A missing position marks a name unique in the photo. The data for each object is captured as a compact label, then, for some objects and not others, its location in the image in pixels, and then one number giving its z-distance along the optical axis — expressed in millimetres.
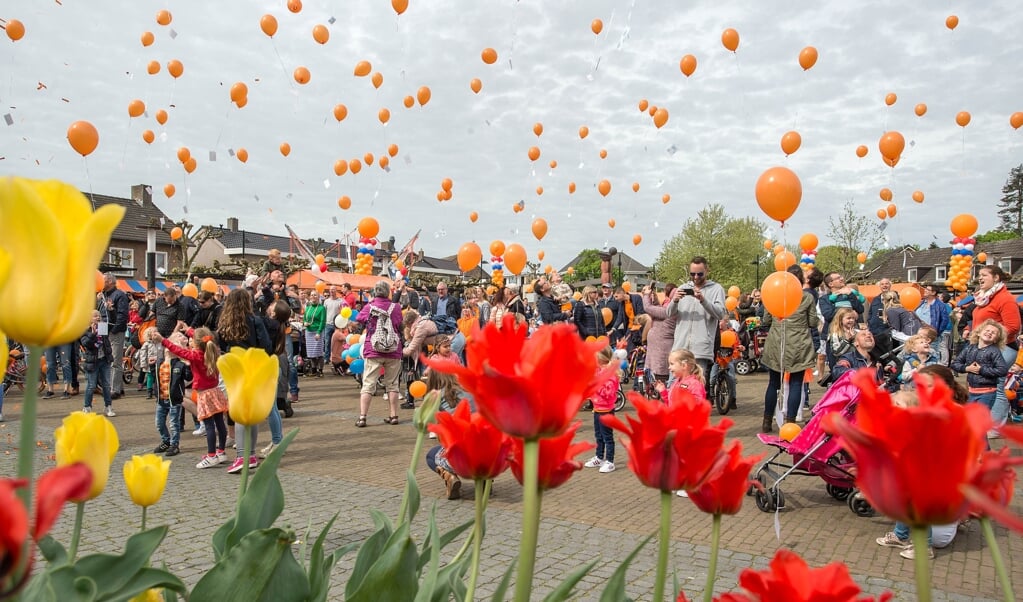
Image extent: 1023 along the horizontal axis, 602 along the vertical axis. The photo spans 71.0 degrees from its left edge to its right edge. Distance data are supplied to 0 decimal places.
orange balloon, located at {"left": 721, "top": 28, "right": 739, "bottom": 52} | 10578
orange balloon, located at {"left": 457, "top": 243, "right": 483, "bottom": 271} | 15383
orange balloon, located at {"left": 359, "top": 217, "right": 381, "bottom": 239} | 17730
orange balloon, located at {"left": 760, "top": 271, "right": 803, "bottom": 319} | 7301
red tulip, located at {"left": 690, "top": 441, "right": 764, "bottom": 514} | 1061
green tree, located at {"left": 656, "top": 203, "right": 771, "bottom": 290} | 47656
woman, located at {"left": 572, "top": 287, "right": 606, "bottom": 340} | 10883
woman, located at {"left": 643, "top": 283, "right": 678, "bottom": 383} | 8758
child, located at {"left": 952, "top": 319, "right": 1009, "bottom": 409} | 7617
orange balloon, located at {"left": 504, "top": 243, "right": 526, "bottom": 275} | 14266
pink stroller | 5078
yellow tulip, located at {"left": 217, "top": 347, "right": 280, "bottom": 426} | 1296
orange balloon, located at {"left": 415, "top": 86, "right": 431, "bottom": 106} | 15062
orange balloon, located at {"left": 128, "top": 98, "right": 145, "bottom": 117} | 11955
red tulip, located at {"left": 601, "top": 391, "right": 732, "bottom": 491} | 954
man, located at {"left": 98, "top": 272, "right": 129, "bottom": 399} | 11145
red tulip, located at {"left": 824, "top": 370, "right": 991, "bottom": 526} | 642
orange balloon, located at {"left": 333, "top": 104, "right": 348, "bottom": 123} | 14375
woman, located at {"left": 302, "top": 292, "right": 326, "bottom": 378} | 14375
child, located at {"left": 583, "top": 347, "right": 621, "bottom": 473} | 6395
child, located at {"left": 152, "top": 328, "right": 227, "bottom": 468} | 6926
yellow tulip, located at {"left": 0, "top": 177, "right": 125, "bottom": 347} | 644
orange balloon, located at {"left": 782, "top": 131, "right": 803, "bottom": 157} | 9866
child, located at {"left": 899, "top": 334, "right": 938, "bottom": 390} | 7680
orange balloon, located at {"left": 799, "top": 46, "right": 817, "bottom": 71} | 10664
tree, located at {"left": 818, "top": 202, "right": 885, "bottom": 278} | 39469
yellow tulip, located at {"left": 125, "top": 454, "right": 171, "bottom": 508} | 1367
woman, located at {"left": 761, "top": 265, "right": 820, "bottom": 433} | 8133
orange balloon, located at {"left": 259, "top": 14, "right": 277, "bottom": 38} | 11734
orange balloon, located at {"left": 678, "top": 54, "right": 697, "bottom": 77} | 11984
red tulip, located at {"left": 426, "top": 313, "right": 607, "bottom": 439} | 758
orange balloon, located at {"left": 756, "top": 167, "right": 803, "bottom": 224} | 6340
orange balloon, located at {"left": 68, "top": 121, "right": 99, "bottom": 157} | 8477
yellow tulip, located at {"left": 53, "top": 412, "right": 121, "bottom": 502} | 1085
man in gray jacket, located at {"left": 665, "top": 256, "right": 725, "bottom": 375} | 7977
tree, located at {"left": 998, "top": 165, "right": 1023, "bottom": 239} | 67750
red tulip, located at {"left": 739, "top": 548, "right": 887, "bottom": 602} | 785
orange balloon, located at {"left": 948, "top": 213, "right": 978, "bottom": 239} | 15117
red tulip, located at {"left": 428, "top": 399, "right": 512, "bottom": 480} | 1079
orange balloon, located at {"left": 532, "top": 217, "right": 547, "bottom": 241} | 16469
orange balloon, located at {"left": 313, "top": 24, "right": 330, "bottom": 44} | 12805
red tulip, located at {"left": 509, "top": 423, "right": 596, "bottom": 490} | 1018
